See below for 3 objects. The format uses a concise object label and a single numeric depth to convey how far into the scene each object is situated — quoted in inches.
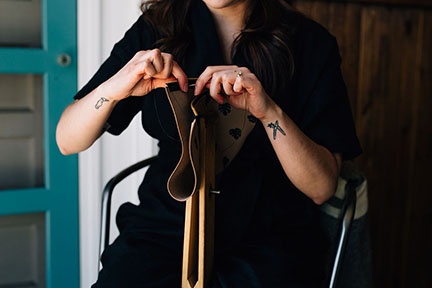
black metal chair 44.8
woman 42.7
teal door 63.8
